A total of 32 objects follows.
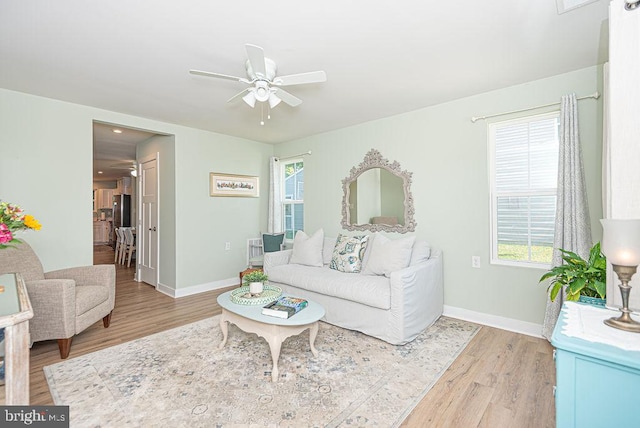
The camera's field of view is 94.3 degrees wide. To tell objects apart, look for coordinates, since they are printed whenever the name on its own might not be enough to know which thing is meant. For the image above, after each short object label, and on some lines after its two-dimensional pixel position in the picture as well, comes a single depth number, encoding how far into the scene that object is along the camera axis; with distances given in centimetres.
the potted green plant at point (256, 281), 257
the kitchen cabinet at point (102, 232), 1048
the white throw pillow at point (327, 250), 386
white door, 467
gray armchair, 240
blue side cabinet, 92
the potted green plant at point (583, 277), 178
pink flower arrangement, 164
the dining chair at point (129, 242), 654
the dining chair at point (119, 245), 688
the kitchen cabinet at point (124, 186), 978
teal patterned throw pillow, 340
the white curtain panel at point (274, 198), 508
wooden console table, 127
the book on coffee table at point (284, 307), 220
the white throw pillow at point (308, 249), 377
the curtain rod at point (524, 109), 247
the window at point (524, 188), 279
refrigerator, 903
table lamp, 112
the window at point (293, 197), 499
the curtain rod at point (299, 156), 474
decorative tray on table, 244
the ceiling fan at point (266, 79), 199
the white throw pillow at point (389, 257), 303
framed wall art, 459
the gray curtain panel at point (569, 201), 246
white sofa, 262
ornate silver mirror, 365
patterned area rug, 171
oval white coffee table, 211
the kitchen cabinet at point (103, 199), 1090
